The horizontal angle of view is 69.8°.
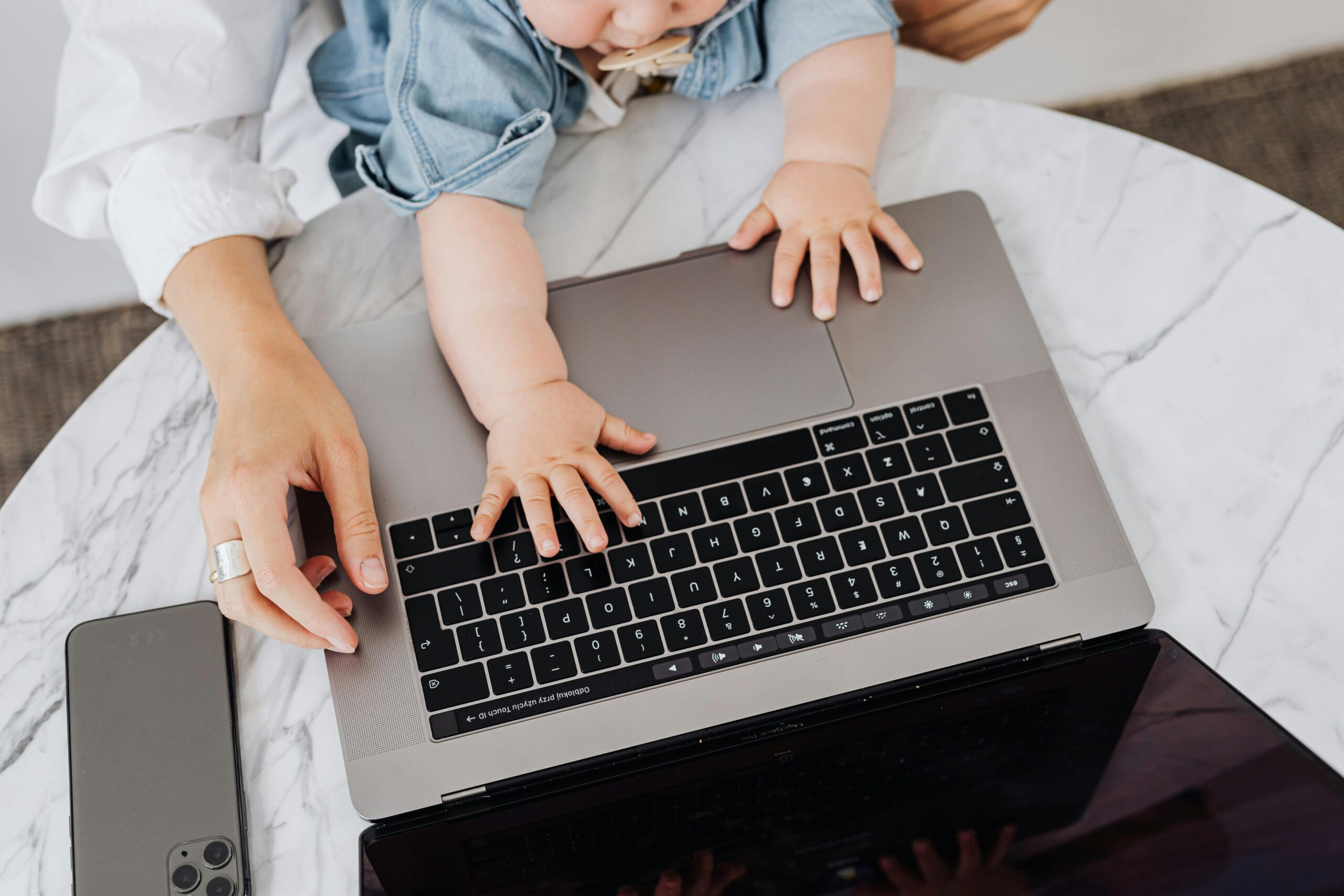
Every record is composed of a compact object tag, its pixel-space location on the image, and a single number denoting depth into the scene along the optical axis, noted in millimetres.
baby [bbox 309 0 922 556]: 668
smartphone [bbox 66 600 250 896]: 585
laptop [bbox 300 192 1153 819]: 604
